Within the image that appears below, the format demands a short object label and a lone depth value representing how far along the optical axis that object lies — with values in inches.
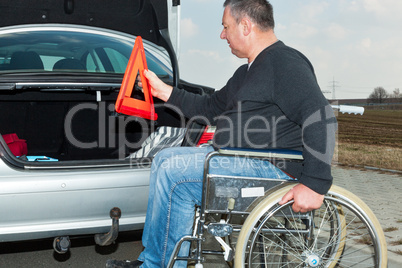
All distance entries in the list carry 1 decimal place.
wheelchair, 97.5
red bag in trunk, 149.6
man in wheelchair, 93.9
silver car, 114.4
